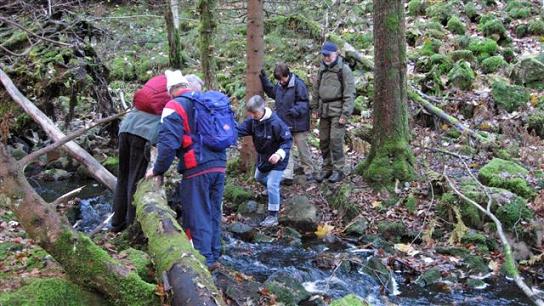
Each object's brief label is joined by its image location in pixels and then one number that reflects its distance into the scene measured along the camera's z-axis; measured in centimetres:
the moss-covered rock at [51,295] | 410
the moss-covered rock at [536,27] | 1630
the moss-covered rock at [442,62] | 1448
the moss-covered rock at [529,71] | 1357
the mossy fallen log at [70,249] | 415
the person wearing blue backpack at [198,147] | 540
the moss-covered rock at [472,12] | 1766
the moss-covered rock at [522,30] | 1647
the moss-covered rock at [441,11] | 1758
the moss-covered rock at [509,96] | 1263
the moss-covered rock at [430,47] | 1534
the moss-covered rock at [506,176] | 830
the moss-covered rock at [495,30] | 1606
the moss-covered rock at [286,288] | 594
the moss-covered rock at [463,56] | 1488
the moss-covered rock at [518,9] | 1719
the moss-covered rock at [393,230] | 788
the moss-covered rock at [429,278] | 669
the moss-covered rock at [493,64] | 1440
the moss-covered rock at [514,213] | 752
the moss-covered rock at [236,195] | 916
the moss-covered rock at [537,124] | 1166
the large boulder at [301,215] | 833
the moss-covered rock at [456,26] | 1665
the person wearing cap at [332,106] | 890
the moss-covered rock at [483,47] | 1516
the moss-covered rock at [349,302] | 465
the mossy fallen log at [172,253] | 393
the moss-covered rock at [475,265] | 691
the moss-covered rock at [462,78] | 1357
